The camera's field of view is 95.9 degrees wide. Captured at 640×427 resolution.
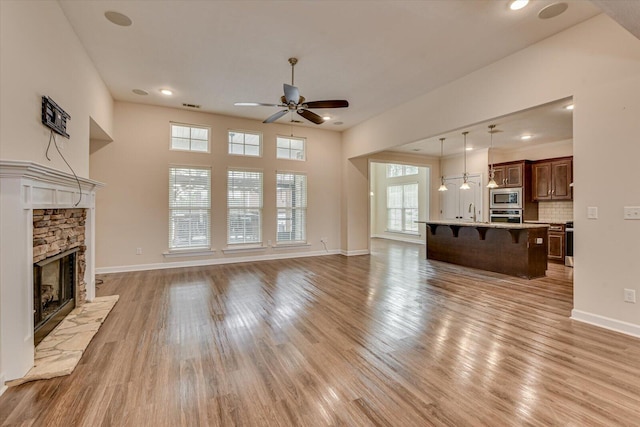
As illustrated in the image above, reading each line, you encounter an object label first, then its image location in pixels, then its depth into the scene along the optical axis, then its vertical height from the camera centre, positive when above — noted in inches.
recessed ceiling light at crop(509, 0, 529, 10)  107.8 +79.1
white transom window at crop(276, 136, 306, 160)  273.3 +62.1
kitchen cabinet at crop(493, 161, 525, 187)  291.2 +40.7
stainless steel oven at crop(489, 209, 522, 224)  293.5 -2.7
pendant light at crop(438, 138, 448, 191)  284.2 +70.9
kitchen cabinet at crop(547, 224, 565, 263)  252.5 -26.5
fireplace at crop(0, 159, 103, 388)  79.2 -10.7
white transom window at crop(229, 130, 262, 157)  253.3 +61.7
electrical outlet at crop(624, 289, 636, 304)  109.8 -31.7
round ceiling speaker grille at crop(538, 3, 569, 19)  109.7 +79.1
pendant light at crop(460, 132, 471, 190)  259.4 +61.4
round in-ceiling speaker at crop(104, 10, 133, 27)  119.4 +82.1
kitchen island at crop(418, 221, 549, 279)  199.2 -25.9
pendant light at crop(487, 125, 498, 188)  247.3 +56.0
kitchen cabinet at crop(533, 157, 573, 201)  262.2 +32.0
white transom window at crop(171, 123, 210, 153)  233.9 +61.6
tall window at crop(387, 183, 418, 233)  409.7 +7.0
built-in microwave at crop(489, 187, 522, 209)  293.0 +15.4
